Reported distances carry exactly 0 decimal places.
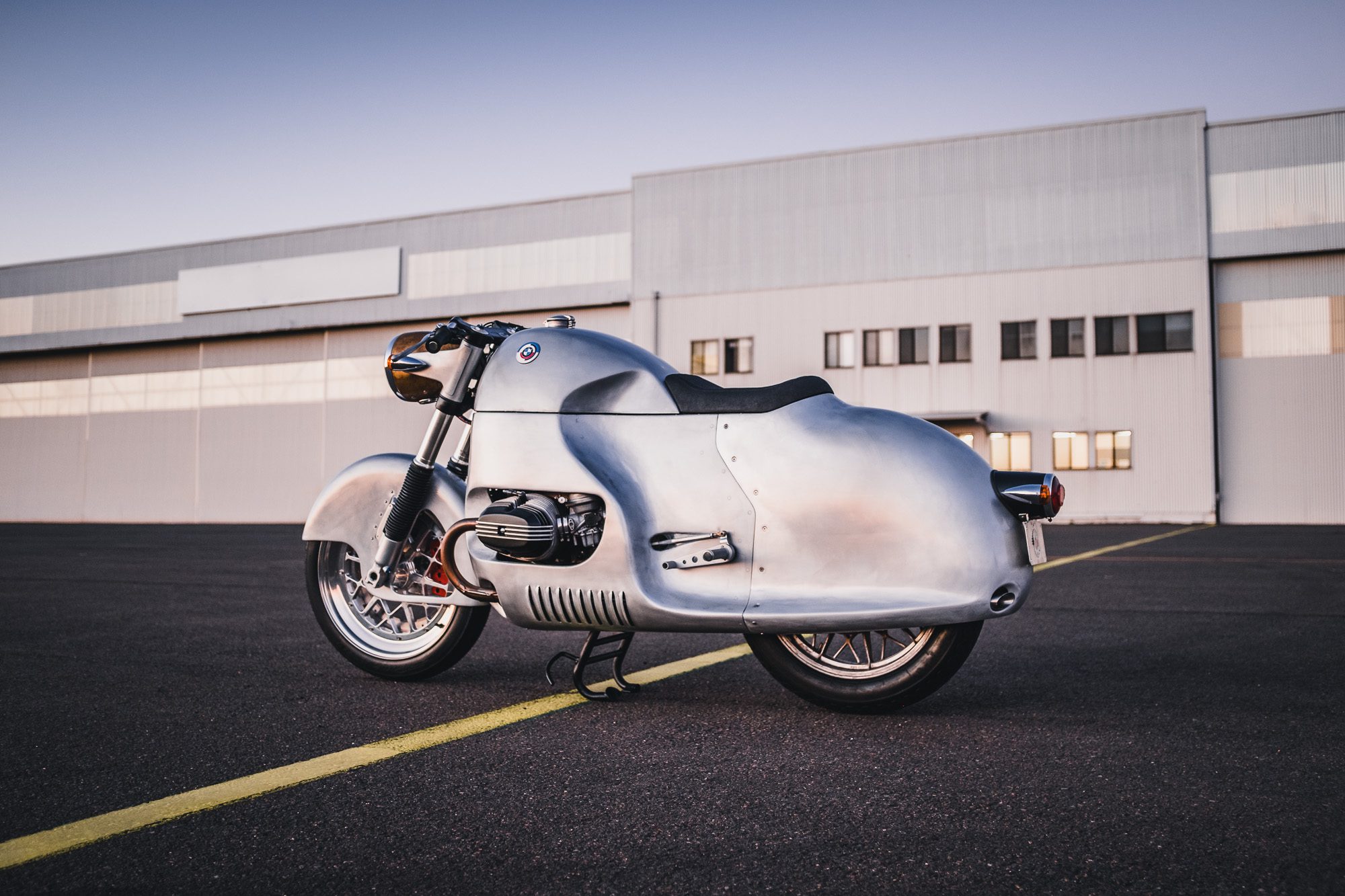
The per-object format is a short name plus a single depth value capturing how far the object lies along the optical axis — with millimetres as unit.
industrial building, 25375
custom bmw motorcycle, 3158
